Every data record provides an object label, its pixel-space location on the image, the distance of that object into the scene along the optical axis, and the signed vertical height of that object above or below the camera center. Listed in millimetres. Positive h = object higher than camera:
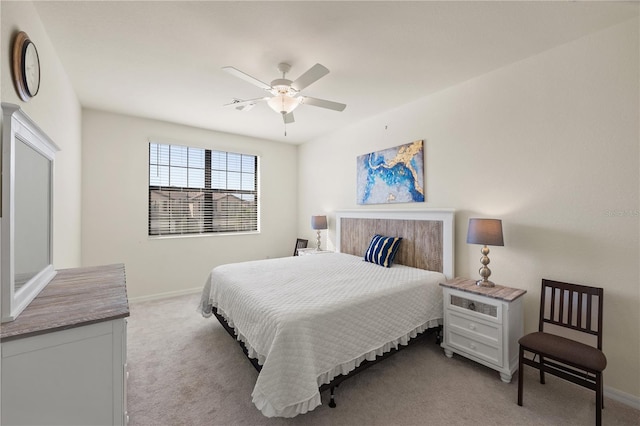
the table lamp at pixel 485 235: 2352 -206
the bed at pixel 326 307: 1648 -751
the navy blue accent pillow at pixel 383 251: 3242 -483
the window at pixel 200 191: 4250 +353
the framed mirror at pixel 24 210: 1142 +0
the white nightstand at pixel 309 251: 4531 -691
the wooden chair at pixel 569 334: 1681 -905
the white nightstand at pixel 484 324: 2162 -963
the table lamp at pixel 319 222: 4590 -178
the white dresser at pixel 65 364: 1070 -666
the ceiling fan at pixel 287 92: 2025 +1041
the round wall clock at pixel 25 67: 1534 +881
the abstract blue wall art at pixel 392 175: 3344 +506
